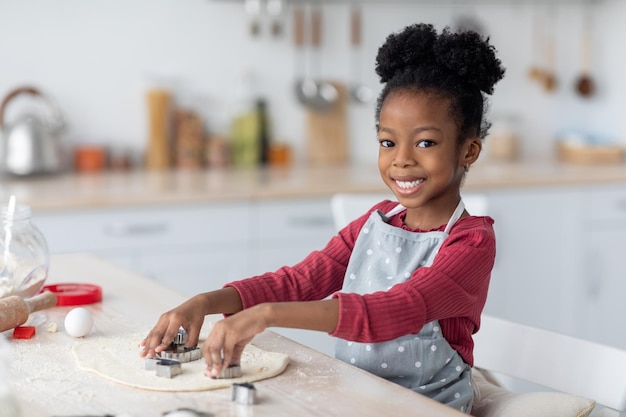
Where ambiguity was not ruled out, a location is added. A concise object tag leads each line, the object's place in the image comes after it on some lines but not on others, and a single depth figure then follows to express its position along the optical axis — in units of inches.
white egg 55.8
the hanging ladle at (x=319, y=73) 146.3
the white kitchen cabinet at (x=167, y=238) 112.2
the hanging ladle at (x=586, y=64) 161.8
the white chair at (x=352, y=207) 87.2
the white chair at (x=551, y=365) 58.0
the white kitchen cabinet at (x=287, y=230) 121.3
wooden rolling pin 55.5
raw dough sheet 46.4
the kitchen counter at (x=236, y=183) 114.0
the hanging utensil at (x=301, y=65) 145.9
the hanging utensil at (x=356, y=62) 147.9
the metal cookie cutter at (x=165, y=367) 47.6
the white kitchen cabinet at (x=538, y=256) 133.8
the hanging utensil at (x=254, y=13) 143.6
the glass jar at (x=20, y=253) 61.2
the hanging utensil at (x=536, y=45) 159.8
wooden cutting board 148.8
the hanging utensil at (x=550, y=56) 160.4
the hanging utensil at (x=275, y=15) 144.9
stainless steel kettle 124.9
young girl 52.1
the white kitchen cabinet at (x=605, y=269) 137.9
